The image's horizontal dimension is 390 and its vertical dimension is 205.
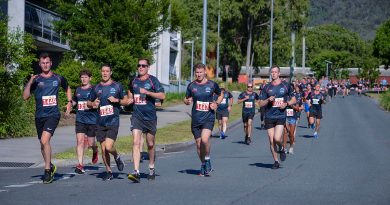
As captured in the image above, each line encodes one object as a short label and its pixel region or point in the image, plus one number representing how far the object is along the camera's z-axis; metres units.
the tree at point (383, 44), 89.25
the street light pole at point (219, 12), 68.94
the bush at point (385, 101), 47.78
